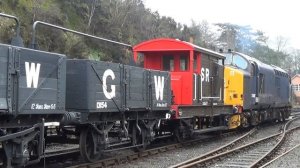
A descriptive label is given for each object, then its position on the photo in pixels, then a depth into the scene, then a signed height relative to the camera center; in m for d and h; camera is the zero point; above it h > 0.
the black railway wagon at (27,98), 7.49 +0.12
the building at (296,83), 83.81 +4.14
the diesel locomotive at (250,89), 19.34 +0.75
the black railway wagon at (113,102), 9.73 +0.06
